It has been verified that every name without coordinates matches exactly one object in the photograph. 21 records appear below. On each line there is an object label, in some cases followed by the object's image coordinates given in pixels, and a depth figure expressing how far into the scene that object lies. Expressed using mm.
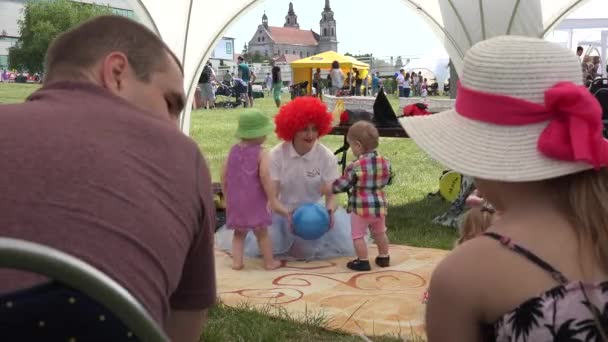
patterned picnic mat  4027
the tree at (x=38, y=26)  68812
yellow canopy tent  35719
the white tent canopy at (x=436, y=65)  37625
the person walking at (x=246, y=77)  28266
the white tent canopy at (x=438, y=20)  7492
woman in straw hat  1421
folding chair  815
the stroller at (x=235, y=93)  27875
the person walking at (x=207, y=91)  20700
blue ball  5395
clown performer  5609
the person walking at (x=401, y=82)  38359
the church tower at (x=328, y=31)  130875
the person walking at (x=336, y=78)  26853
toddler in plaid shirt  5215
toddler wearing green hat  5344
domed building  131500
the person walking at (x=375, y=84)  39500
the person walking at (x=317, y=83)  31588
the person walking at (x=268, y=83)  47969
